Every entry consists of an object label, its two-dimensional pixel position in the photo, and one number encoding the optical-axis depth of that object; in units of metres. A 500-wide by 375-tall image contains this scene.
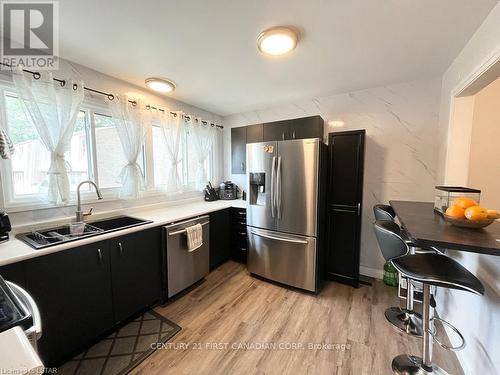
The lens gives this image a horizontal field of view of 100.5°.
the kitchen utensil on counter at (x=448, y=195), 1.35
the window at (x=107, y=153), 2.19
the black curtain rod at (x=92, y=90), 1.66
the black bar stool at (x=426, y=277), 1.06
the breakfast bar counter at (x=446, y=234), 0.91
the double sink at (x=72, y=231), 1.53
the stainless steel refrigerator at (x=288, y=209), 2.23
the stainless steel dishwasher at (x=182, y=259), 2.14
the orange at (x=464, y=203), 1.17
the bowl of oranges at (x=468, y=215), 1.09
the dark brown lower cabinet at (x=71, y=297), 1.34
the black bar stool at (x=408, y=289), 1.25
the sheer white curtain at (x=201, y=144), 3.13
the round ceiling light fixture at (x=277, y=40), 1.46
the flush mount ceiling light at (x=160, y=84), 2.23
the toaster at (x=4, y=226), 1.45
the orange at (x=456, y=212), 1.16
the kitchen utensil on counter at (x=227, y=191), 3.60
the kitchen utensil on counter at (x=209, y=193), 3.44
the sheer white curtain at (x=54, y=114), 1.63
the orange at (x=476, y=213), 1.09
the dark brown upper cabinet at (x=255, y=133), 3.12
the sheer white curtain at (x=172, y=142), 2.72
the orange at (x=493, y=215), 1.09
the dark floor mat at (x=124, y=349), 1.46
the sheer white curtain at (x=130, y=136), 2.23
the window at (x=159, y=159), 2.75
